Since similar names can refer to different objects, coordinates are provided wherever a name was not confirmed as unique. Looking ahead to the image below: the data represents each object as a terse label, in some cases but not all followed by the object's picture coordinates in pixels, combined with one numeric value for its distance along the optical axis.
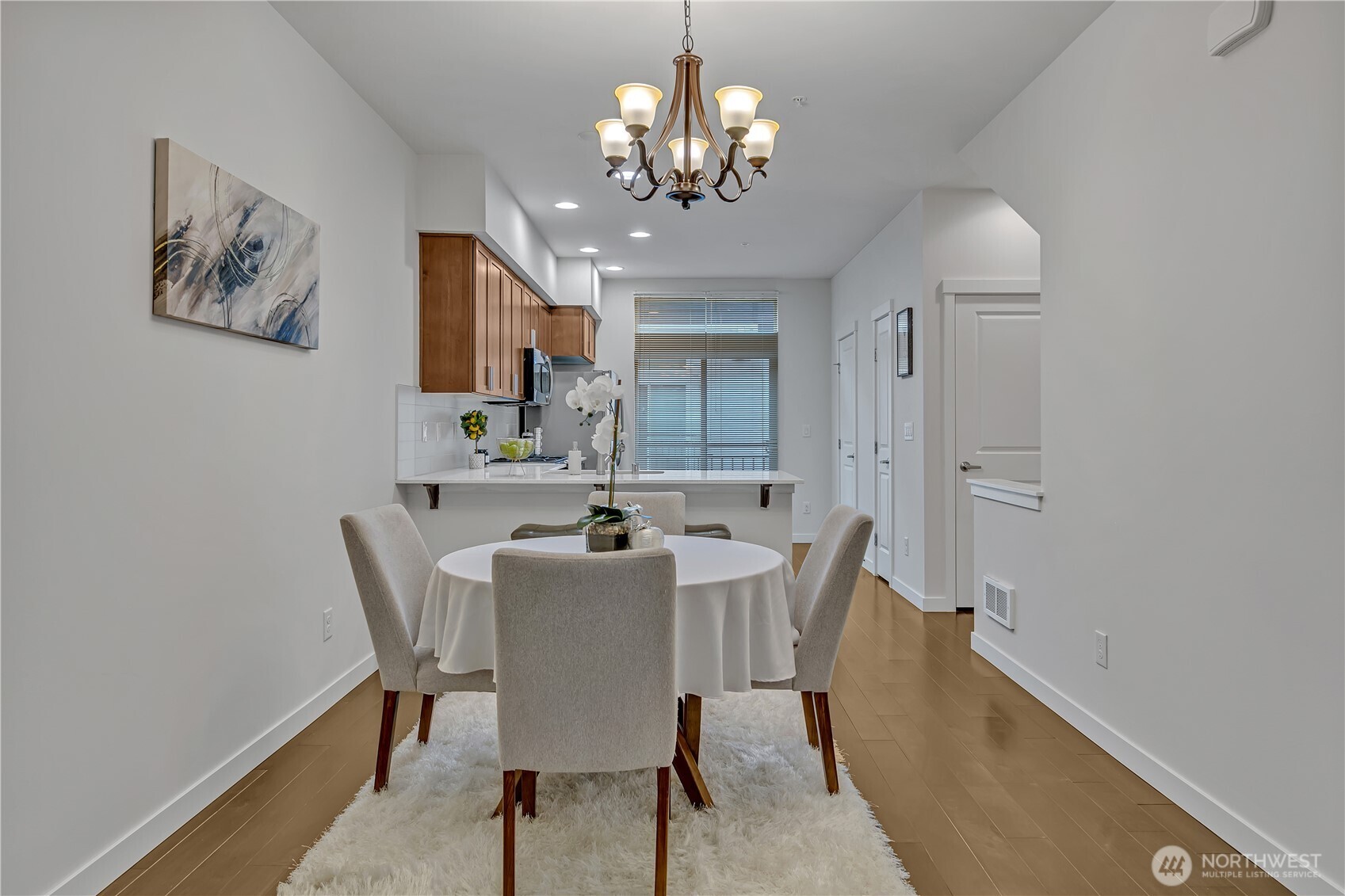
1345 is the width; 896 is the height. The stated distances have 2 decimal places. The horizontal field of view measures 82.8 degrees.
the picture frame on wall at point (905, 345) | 4.88
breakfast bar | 3.98
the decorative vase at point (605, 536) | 2.25
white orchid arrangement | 2.22
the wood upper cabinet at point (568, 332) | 6.61
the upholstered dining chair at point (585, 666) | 1.62
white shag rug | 1.84
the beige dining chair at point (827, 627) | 2.21
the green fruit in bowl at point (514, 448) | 4.98
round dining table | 1.99
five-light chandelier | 2.32
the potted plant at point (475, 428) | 4.74
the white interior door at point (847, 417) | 6.58
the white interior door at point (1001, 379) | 4.59
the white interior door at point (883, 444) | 5.46
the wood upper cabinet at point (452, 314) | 4.15
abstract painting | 2.06
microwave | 5.43
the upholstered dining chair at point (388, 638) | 2.17
